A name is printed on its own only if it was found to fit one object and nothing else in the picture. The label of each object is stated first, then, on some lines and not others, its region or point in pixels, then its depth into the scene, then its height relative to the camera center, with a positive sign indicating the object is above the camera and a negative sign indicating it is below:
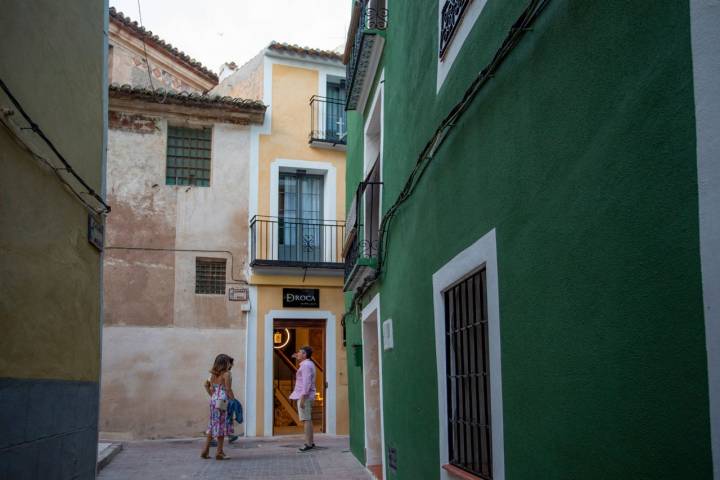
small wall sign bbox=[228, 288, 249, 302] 16.89 +1.44
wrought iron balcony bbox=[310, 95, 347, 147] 18.25 +5.67
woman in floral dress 11.46 -0.58
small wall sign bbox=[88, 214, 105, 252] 6.89 +1.19
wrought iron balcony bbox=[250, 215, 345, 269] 17.22 +2.71
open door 17.67 -0.23
